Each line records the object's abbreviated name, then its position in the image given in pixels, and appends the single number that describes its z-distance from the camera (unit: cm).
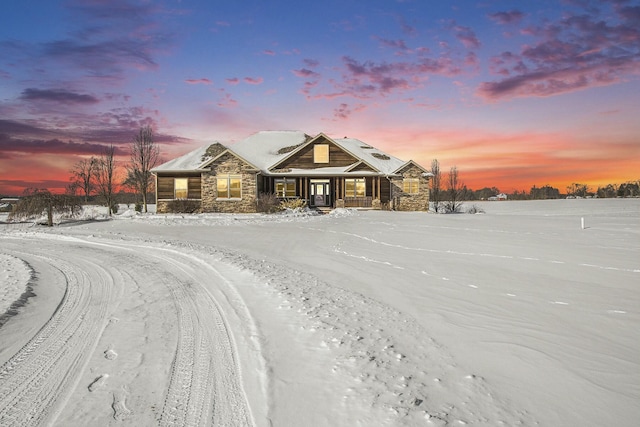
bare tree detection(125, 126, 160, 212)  4253
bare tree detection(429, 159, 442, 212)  4159
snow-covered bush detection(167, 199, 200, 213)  3250
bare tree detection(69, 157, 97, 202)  4938
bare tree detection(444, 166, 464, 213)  3982
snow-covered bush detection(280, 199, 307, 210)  3145
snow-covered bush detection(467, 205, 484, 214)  3779
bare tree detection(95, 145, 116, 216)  4366
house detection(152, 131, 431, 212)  3272
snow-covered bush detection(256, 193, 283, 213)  3031
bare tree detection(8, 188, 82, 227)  2484
